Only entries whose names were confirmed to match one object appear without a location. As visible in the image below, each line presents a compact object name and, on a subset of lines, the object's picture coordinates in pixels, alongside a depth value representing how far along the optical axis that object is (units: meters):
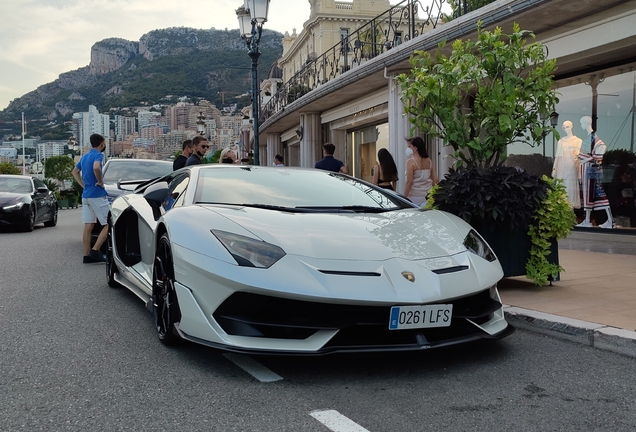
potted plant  5.53
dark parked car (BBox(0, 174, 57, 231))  13.85
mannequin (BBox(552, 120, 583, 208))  10.88
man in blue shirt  8.64
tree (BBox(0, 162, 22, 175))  53.49
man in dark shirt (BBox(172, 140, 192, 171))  9.00
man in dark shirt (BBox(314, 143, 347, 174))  10.09
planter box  5.59
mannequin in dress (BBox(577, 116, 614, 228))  10.48
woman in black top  8.58
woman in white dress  7.95
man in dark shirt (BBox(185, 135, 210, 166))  8.64
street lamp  12.68
